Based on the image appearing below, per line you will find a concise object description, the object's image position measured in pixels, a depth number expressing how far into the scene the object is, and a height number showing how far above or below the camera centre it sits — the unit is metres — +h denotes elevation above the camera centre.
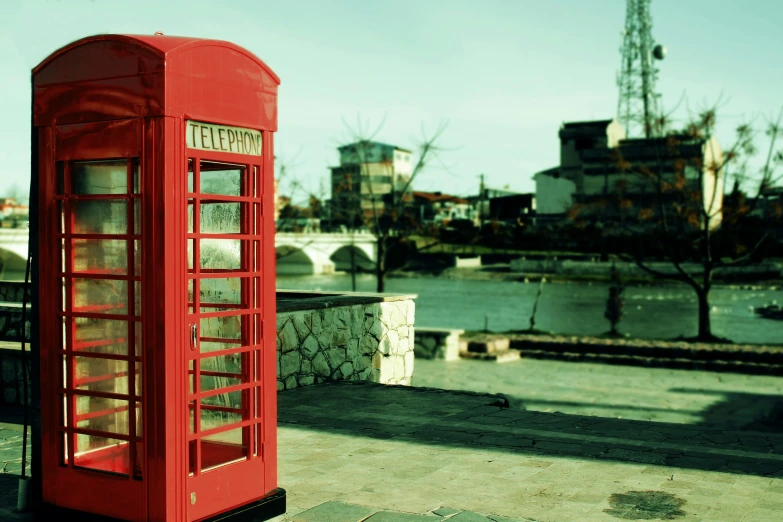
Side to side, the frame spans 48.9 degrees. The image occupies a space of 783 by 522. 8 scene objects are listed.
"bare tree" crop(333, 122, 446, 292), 23.72 +1.25
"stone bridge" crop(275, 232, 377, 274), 51.88 -0.39
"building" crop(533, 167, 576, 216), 72.44 +5.08
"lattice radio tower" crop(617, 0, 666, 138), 70.81 +15.91
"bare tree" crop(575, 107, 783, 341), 21.75 +1.20
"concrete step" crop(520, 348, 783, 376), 14.74 -2.07
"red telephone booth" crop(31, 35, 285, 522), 3.47 -0.12
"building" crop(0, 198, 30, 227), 52.84 +2.58
